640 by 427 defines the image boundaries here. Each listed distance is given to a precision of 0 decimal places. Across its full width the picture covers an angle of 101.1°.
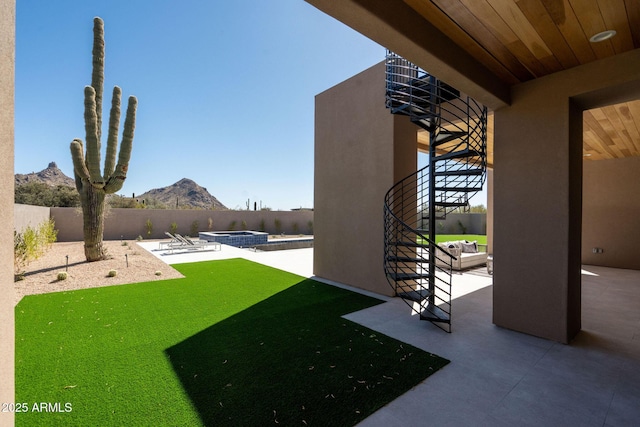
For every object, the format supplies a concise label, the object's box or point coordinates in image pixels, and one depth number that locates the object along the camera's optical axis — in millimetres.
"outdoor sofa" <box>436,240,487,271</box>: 6932
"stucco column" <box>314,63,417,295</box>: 5000
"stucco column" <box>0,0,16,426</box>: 939
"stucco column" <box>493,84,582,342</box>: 3027
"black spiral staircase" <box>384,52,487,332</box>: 3549
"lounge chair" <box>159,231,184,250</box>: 10805
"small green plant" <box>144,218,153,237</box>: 14031
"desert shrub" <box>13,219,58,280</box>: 5789
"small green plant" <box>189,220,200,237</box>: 15180
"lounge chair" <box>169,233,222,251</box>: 10879
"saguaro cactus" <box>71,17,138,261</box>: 6961
